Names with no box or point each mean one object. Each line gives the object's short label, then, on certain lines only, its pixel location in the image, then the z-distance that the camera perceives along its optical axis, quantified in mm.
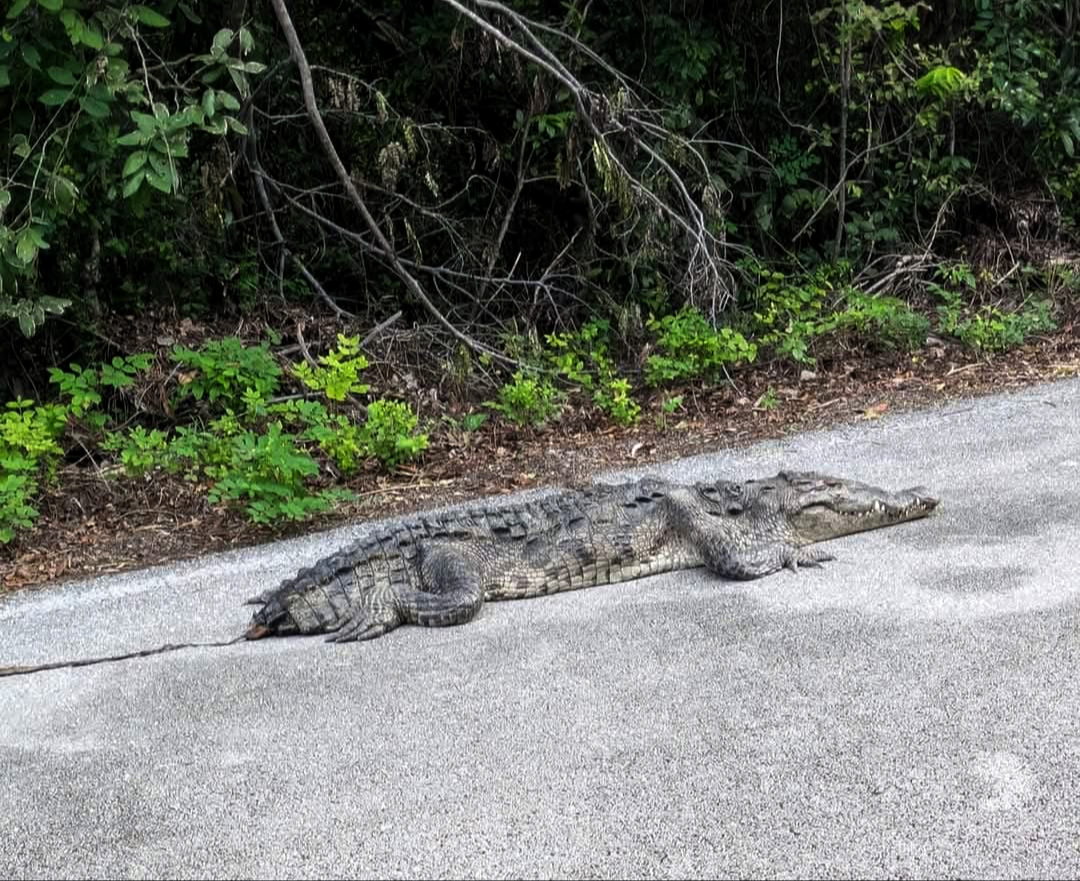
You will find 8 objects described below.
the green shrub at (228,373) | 6730
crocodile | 3811
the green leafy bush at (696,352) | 6859
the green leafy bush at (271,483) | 5023
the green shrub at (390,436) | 5820
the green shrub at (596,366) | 6531
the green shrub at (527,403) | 6461
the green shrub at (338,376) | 5922
